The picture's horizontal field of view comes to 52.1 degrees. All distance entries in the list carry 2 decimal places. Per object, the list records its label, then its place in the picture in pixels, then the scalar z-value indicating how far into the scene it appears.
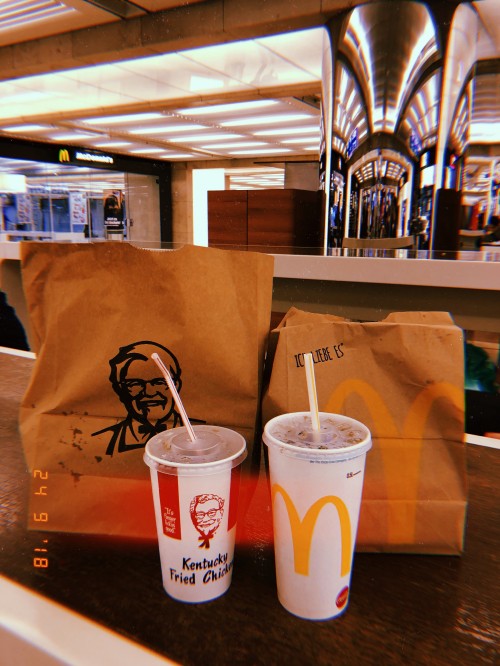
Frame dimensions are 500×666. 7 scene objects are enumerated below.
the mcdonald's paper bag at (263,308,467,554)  0.47
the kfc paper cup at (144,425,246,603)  0.39
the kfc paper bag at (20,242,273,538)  0.49
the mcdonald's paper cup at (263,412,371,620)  0.38
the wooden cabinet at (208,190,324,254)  3.34
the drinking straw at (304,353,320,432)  0.42
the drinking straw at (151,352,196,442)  0.43
